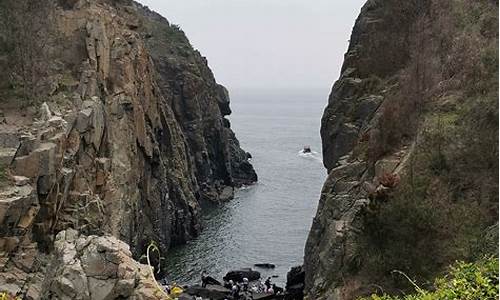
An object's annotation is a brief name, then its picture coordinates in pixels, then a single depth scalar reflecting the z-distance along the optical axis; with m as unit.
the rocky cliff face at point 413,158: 28.80
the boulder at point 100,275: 23.53
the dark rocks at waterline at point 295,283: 52.47
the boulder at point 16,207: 33.78
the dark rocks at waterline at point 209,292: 53.09
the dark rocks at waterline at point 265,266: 61.59
